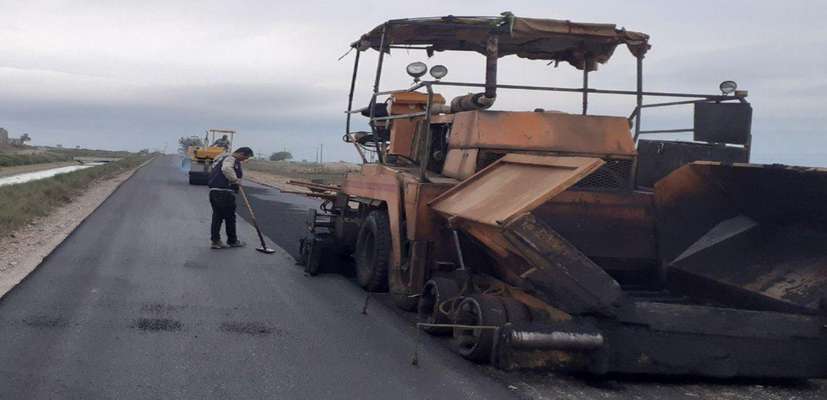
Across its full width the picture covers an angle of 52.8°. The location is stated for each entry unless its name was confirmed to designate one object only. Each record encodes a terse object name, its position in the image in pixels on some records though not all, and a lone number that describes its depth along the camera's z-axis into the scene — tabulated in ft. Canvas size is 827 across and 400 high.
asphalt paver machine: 18.15
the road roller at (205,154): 127.00
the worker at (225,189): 40.32
